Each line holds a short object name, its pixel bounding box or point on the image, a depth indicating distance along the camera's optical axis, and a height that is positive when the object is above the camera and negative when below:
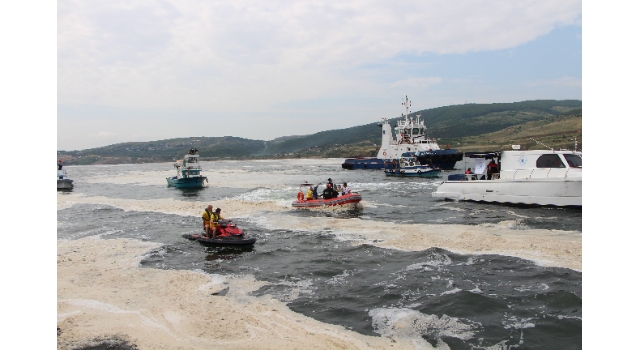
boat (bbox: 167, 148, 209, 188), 41.81 -0.75
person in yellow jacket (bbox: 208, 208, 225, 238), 15.56 -2.08
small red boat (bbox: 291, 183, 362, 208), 23.64 -1.96
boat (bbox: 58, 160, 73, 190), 42.67 -1.57
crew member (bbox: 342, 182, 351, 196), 24.61 -1.37
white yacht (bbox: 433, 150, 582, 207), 21.02 -0.74
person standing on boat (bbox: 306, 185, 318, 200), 24.17 -1.59
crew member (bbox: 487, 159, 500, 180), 25.09 -0.05
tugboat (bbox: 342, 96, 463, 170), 57.38 +2.75
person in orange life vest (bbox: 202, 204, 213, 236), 15.74 -1.98
